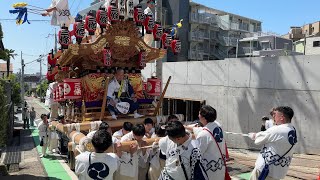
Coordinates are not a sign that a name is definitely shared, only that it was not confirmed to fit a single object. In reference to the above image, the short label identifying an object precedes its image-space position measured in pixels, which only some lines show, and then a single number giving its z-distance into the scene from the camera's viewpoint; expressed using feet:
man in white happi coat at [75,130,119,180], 10.59
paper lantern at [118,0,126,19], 24.72
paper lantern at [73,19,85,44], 23.58
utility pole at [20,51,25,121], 87.01
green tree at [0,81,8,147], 22.54
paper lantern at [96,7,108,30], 23.68
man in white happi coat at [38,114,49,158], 31.22
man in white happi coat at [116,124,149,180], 14.96
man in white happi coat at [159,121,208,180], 11.12
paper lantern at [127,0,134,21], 25.17
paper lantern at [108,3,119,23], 24.03
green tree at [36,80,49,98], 172.76
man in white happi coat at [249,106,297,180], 13.52
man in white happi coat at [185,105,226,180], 12.60
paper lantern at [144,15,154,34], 26.97
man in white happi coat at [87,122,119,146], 13.85
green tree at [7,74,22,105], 77.05
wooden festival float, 23.80
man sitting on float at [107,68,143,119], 24.91
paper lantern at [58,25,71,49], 23.77
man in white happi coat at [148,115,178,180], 15.49
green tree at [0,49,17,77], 42.45
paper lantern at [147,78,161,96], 29.81
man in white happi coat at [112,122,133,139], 18.13
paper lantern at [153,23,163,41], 27.91
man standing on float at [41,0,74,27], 30.68
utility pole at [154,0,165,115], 39.02
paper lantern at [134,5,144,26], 26.09
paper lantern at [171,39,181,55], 28.66
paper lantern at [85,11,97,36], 23.73
